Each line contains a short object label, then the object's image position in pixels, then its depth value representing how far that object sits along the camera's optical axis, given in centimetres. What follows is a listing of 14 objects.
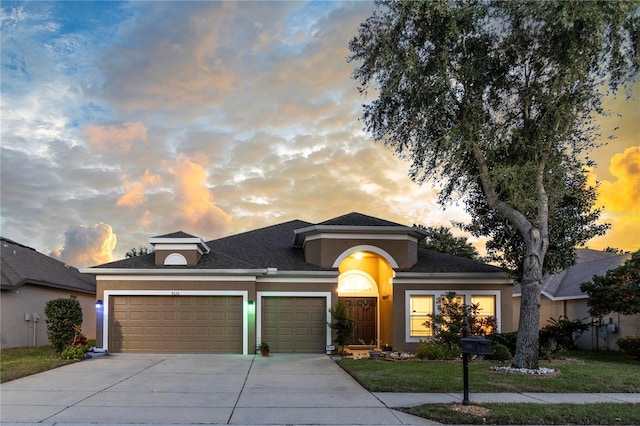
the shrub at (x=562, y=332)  1877
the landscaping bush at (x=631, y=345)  1694
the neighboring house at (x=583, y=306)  2008
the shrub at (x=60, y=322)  1609
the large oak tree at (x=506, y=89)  1398
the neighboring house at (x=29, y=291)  1903
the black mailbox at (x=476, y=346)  898
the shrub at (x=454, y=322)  1747
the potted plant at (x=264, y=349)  1791
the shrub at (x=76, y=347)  1577
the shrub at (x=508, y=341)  1762
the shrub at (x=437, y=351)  1656
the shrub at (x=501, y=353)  1617
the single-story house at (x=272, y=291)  1820
